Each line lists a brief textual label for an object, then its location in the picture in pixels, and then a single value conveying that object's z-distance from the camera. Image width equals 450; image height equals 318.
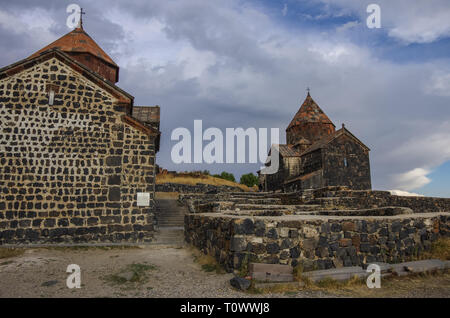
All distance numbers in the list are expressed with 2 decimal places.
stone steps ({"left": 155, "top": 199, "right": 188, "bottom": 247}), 11.33
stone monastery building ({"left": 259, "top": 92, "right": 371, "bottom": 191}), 25.89
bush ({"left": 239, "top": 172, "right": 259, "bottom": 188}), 47.35
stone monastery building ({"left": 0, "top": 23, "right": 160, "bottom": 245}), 10.29
